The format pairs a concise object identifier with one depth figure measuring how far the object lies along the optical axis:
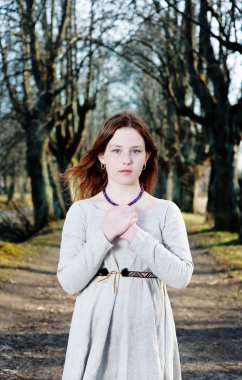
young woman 2.80
